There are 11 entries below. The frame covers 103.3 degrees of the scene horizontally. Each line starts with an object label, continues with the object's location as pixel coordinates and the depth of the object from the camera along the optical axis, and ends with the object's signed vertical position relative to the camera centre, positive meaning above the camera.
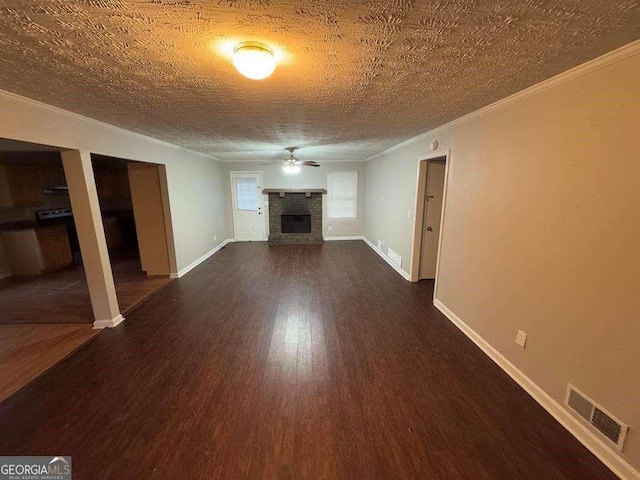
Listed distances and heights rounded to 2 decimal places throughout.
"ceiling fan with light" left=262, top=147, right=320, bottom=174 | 4.93 +0.59
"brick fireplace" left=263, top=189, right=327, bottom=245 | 7.19 -0.70
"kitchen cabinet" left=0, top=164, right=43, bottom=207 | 4.53 +0.13
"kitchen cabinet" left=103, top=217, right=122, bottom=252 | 6.17 -0.99
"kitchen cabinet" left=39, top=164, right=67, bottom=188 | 5.11 +0.35
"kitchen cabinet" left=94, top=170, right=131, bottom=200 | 6.26 +0.23
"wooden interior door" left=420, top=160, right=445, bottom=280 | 4.00 -0.41
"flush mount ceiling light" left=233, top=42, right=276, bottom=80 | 1.27 +0.66
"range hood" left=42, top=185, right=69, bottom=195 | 5.27 +0.06
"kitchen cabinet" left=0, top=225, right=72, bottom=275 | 4.59 -1.03
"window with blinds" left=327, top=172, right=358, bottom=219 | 7.22 -0.08
